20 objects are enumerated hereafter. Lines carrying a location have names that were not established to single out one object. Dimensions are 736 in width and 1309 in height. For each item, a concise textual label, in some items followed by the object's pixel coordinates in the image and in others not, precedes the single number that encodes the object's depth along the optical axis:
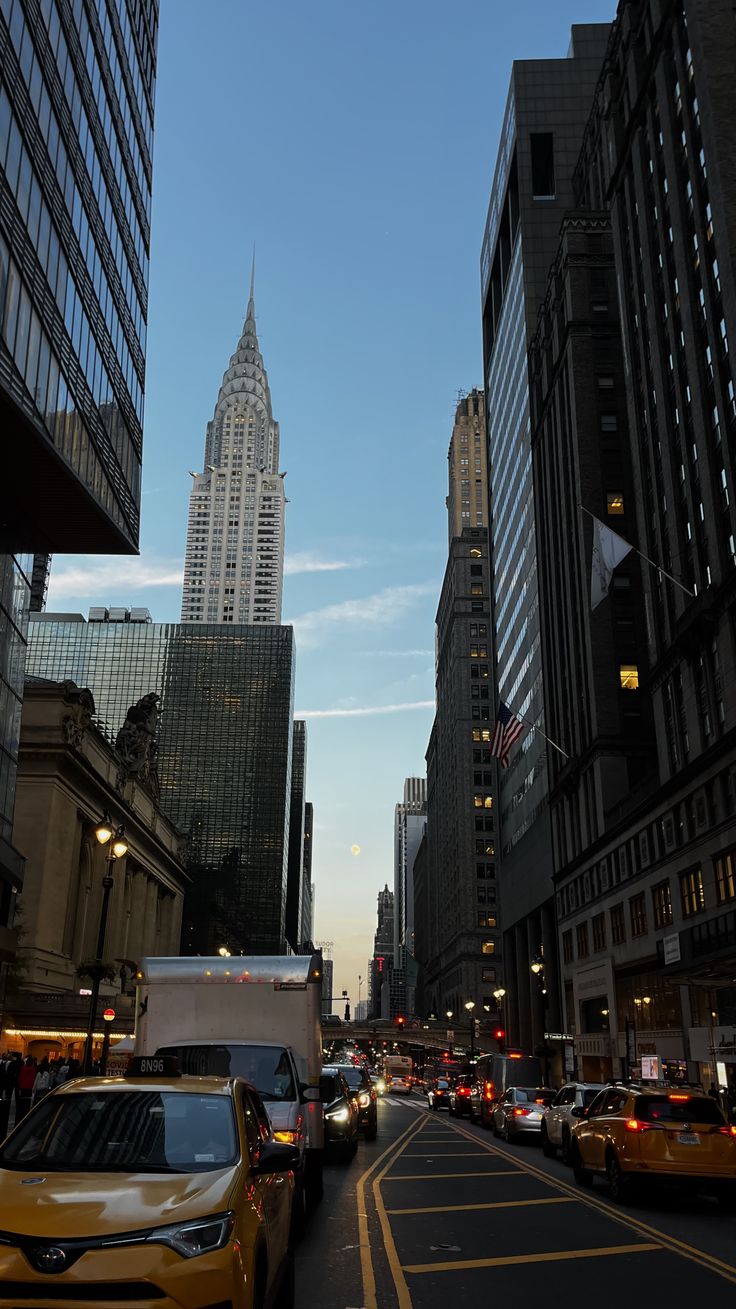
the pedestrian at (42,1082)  34.75
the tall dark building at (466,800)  133.25
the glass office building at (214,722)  169.88
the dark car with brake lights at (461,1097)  44.50
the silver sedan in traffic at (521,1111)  28.28
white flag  38.00
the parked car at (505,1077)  36.75
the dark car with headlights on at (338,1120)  21.19
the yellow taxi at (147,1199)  5.31
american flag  52.59
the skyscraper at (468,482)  190.62
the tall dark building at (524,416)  85.81
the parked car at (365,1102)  29.78
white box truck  14.62
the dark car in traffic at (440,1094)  51.31
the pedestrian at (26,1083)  28.41
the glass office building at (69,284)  30.97
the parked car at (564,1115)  22.14
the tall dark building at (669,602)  44.03
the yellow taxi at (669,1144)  15.15
